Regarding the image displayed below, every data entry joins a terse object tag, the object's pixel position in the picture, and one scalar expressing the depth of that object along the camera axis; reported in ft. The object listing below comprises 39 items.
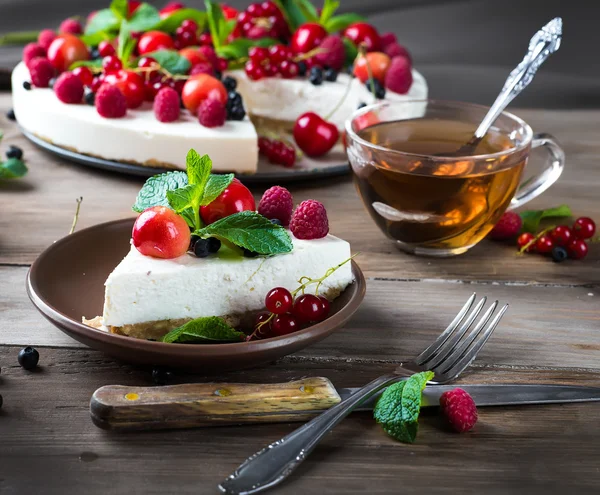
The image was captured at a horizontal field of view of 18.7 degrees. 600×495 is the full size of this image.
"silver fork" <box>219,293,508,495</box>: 2.37
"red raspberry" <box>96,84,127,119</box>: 3.44
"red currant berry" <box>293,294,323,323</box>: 2.65
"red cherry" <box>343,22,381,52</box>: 3.97
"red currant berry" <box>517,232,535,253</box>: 3.13
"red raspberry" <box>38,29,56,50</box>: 3.88
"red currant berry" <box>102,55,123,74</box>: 3.63
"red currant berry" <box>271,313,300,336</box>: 2.62
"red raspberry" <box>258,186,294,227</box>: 2.75
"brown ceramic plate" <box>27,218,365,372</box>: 2.50
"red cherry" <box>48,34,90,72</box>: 3.77
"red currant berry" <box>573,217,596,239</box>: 3.16
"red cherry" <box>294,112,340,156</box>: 3.56
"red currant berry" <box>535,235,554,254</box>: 3.11
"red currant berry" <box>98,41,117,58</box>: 3.78
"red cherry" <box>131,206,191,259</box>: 2.62
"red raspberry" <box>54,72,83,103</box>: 3.54
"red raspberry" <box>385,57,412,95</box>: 3.74
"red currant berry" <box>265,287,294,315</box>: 2.63
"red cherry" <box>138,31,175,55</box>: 3.73
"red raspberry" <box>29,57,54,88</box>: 3.66
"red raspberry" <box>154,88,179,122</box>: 3.44
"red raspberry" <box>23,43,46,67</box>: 3.82
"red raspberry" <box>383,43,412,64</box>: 3.90
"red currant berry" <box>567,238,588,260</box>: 3.10
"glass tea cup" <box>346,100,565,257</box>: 2.96
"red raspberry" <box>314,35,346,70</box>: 3.82
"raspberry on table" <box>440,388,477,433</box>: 2.48
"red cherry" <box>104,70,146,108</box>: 3.52
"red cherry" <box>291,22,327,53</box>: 3.86
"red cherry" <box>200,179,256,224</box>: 2.73
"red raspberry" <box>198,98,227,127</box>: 3.44
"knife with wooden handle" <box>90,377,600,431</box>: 2.45
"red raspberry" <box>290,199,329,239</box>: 2.72
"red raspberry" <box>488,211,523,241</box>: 3.18
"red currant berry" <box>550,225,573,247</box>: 3.11
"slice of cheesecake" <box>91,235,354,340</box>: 2.62
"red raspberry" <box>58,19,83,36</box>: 4.09
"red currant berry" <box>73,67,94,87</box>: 3.61
